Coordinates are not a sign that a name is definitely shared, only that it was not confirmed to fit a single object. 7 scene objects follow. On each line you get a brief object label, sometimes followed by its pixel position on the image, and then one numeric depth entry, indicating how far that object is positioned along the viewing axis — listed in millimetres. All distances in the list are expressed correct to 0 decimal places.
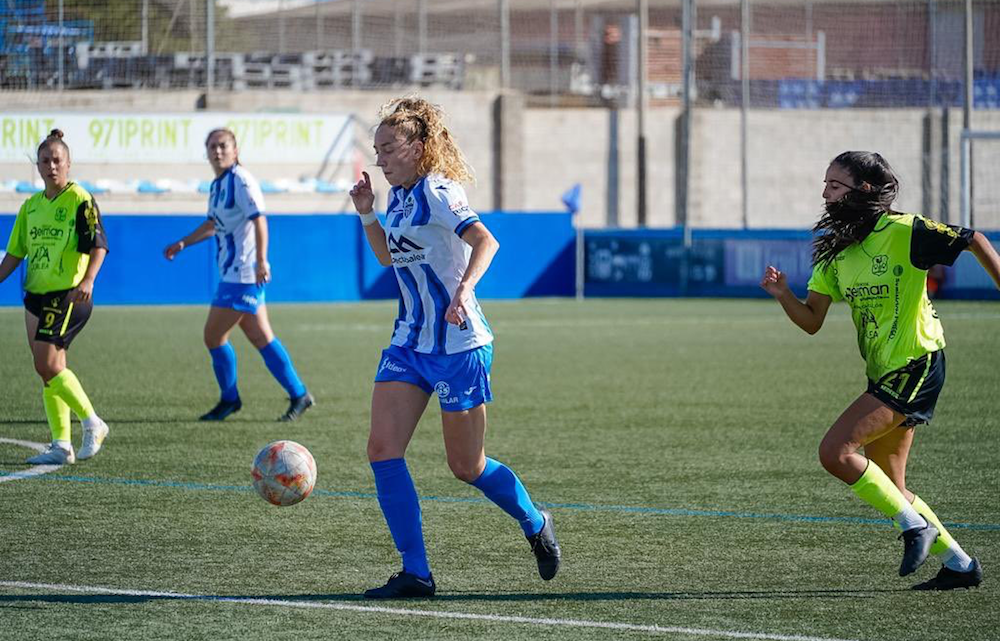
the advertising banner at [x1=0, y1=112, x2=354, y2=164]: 60094
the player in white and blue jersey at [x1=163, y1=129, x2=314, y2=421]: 23234
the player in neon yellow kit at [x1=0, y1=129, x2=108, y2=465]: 18594
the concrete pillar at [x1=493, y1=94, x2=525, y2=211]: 74000
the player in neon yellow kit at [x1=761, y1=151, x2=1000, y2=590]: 12148
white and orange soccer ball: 13375
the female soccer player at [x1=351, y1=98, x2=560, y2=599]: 11937
